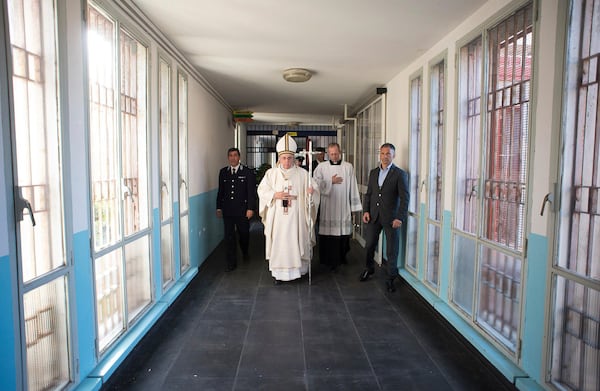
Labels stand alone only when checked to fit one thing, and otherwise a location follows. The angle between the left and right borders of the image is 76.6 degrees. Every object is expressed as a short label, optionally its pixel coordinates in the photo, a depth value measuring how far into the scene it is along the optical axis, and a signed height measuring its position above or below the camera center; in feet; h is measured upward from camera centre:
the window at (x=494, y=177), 7.95 -0.19
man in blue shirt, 12.97 -1.24
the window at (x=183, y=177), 13.87 -0.37
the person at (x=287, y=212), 14.30 -1.72
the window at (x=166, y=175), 11.91 -0.27
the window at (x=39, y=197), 5.33 -0.47
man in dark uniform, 15.94 -1.31
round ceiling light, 14.85 +3.69
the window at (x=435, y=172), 12.21 -0.13
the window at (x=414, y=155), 14.01 +0.49
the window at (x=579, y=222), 5.96 -0.87
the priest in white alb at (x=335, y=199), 15.97 -1.33
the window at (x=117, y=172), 7.88 -0.13
